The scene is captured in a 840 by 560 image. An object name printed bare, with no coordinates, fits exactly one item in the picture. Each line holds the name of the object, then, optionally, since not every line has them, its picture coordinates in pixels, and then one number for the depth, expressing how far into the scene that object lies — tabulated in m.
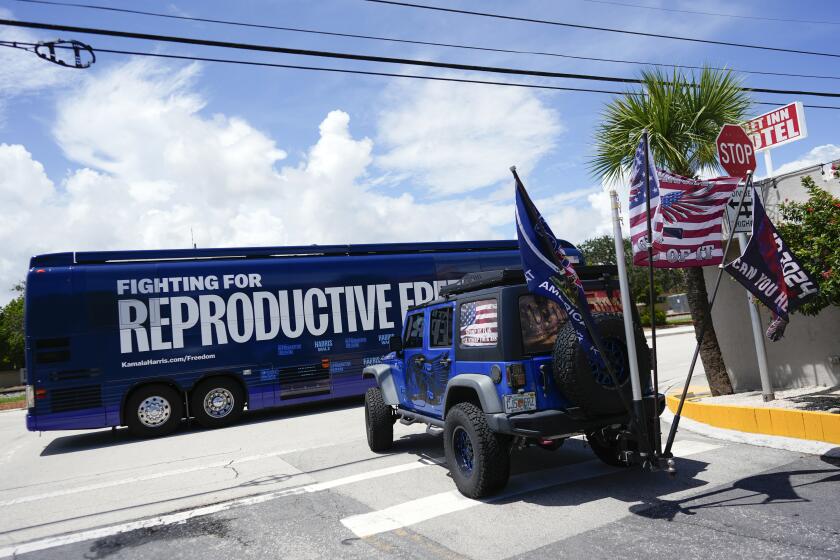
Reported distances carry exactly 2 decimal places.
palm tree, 9.50
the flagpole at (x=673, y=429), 4.99
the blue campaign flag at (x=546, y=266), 4.96
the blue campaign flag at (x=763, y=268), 5.54
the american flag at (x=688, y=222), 5.94
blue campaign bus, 10.59
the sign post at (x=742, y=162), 7.69
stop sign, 7.67
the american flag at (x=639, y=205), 5.59
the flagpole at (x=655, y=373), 5.10
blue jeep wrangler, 5.09
